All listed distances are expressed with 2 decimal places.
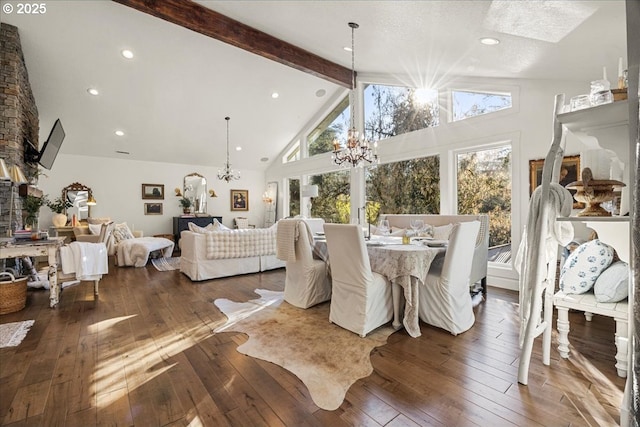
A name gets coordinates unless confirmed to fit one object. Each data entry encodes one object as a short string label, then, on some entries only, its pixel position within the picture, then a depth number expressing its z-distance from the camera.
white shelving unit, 1.37
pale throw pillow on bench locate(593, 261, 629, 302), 2.01
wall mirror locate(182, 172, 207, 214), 9.09
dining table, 2.62
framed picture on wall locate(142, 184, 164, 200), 8.46
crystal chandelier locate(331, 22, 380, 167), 4.21
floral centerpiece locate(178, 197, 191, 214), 8.88
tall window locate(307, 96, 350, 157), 7.36
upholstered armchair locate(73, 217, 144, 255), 6.03
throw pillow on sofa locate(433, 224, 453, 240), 3.97
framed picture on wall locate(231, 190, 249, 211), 9.85
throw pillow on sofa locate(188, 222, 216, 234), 4.95
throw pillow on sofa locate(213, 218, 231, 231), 5.21
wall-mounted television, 5.15
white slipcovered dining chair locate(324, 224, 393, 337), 2.61
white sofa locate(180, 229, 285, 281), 4.65
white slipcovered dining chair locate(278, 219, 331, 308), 3.37
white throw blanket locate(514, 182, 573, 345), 1.76
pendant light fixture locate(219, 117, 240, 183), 7.47
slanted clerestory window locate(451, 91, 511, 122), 4.49
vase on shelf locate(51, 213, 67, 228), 6.84
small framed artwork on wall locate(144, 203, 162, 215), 8.48
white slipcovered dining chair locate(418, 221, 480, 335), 2.65
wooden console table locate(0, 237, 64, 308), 3.13
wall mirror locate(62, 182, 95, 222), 7.51
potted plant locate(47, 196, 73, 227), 6.87
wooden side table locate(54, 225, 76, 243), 6.86
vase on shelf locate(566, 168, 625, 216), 1.52
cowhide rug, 1.98
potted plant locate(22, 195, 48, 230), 4.90
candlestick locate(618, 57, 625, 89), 1.52
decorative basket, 3.19
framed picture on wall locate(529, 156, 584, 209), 3.68
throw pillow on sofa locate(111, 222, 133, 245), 6.30
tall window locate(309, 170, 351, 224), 7.29
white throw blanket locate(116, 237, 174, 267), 5.97
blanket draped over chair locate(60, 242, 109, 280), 3.50
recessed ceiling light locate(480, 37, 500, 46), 3.10
